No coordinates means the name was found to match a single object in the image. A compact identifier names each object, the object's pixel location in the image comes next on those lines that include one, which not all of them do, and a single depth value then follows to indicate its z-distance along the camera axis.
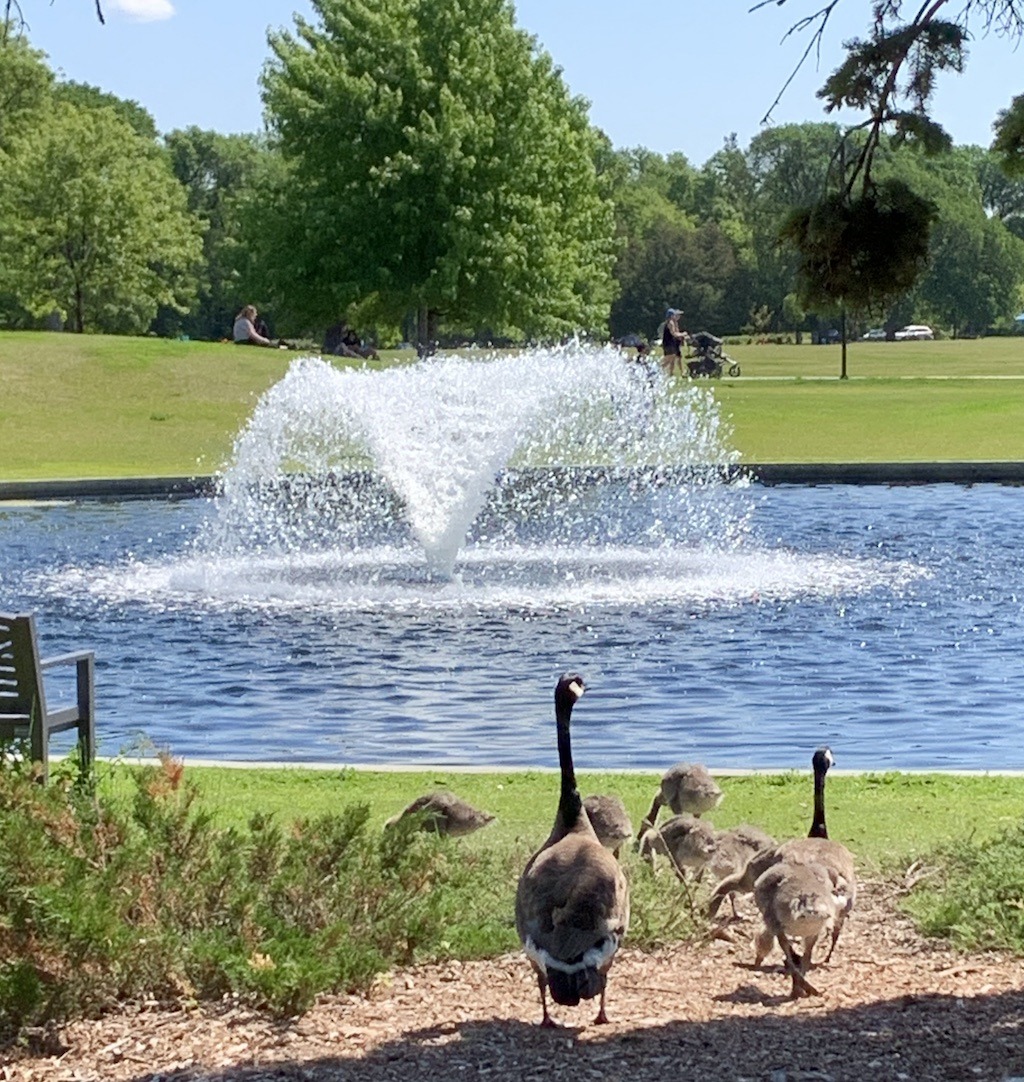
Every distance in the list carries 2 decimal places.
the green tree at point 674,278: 116.56
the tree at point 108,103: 108.00
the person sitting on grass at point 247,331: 53.34
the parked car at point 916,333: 134.00
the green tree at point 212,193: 108.38
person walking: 48.09
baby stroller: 66.00
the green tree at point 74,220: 72.19
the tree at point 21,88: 88.19
